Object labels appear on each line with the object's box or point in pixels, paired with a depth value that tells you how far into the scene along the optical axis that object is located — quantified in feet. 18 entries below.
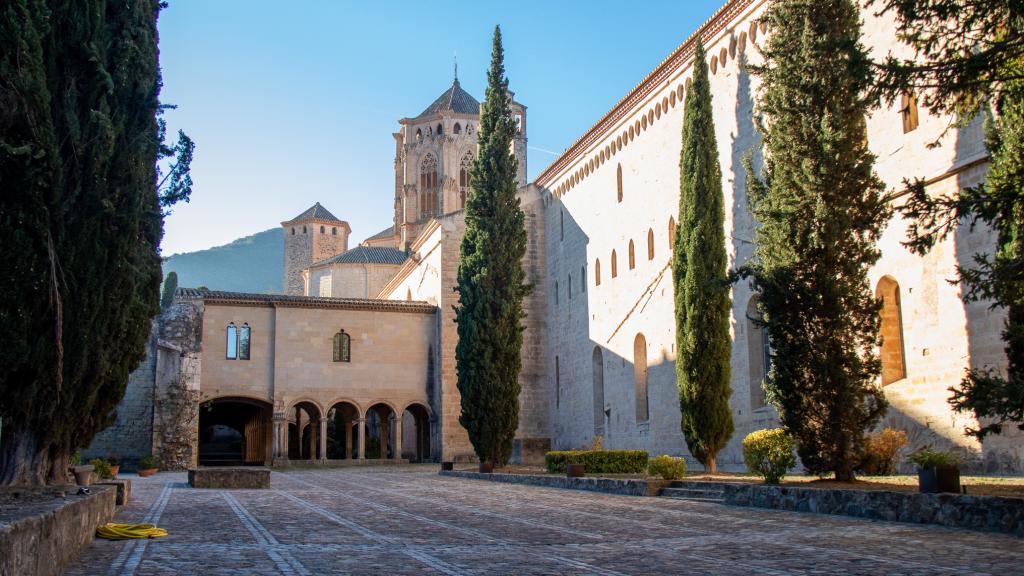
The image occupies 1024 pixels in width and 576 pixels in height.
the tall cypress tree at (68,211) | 33.83
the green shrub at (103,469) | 66.28
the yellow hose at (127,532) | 28.73
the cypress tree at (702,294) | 64.64
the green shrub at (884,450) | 49.49
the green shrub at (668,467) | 50.85
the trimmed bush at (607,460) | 67.05
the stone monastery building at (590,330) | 51.06
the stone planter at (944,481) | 31.96
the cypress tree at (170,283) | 151.05
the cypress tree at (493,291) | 79.77
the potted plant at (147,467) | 87.10
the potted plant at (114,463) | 75.53
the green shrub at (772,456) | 43.73
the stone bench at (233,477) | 60.85
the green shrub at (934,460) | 32.89
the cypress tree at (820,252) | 42.45
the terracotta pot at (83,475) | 47.44
